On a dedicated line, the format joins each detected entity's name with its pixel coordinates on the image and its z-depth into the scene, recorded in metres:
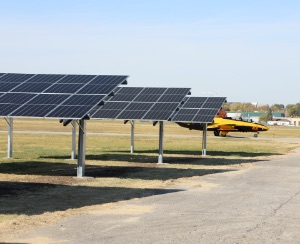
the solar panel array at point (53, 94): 23.72
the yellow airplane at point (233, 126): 69.06
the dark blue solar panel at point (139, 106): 34.79
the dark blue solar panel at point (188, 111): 42.79
